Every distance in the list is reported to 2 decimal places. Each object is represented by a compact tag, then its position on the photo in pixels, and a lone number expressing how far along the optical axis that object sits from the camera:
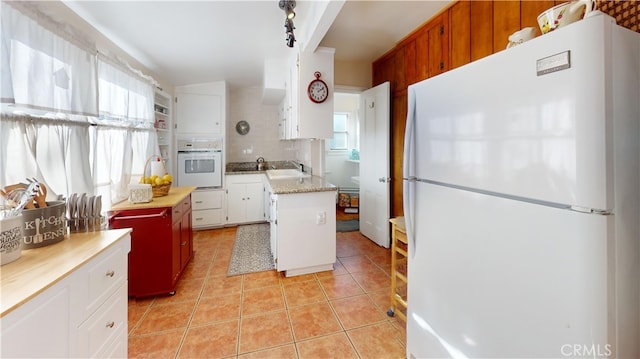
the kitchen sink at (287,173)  3.48
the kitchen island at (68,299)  0.76
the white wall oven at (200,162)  3.87
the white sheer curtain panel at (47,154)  1.24
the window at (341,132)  6.01
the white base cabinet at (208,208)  3.91
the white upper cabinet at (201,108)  3.90
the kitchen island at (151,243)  1.98
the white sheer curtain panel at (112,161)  2.04
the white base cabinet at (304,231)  2.48
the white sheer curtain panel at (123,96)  2.03
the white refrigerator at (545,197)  0.70
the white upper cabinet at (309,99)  2.67
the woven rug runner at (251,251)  2.73
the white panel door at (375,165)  3.13
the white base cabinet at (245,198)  4.12
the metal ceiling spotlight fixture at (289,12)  1.81
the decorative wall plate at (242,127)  4.60
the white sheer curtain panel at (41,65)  1.23
